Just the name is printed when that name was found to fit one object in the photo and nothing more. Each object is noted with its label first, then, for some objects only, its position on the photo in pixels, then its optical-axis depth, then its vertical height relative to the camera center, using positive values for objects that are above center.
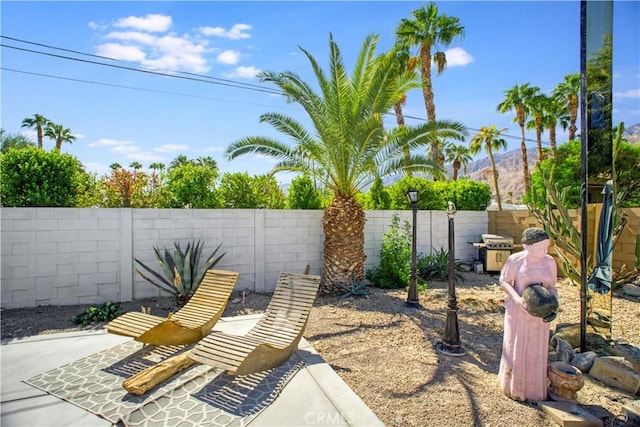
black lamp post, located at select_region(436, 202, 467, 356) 4.45 -1.66
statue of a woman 3.19 -1.17
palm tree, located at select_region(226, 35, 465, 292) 7.12 +1.68
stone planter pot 3.17 -1.65
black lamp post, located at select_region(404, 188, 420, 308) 6.58 -1.31
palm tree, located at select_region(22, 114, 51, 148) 26.67 +7.21
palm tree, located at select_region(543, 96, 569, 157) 23.84 +7.43
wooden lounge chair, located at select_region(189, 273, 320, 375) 3.38 -1.51
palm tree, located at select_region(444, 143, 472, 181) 33.50 +6.05
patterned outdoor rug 2.82 -1.77
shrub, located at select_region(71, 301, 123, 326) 5.37 -1.78
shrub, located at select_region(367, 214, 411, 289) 8.34 -1.37
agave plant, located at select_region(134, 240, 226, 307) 6.14 -1.17
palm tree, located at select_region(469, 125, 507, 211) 25.45 +6.08
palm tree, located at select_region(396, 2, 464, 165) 16.89 +9.32
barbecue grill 9.90 -1.14
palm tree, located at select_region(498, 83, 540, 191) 24.45 +8.51
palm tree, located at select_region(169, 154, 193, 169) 33.07 +5.37
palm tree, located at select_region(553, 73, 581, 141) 21.93 +8.22
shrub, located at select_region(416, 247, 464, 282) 9.39 -1.60
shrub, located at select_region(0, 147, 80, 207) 5.98 +0.59
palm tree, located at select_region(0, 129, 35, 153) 17.56 +3.90
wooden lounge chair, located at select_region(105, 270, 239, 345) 3.88 -1.42
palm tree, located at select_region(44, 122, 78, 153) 28.50 +6.82
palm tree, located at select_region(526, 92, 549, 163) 24.09 +7.63
